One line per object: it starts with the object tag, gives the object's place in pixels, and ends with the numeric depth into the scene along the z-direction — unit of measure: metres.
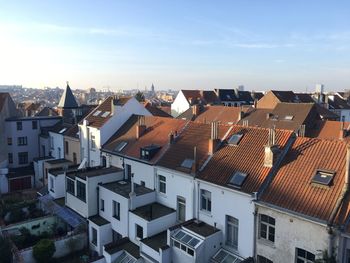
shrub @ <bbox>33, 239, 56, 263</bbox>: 24.80
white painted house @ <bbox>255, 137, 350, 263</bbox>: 16.34
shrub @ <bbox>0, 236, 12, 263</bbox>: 24.28
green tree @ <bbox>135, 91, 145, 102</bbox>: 77.17
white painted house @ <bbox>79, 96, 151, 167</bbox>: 35.78
